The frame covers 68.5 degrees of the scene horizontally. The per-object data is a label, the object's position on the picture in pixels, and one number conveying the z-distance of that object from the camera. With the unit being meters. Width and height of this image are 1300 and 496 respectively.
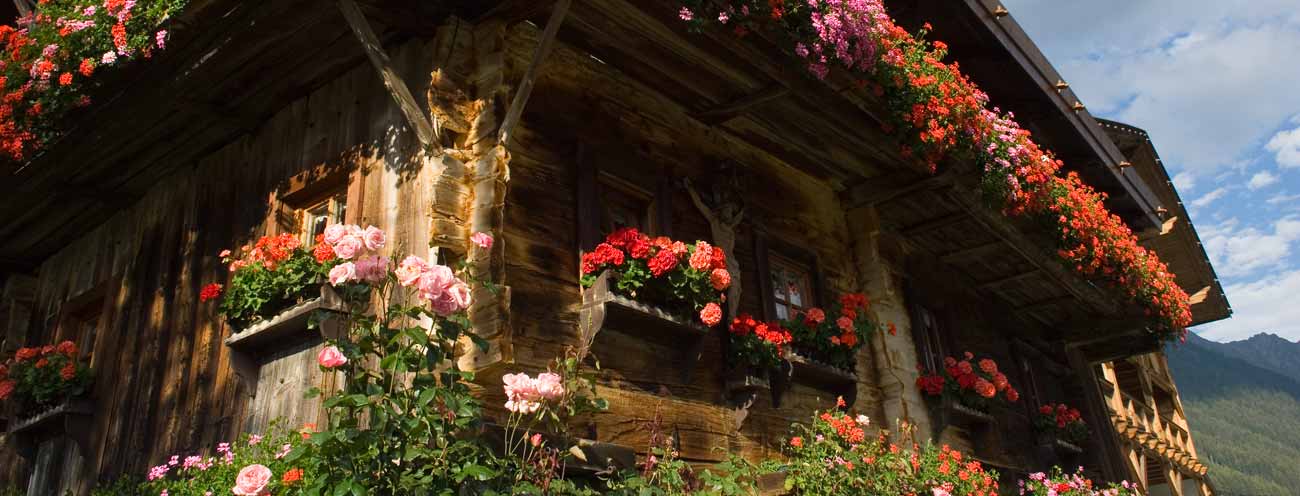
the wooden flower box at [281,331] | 5.08
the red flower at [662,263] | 5.69
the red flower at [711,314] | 5.88
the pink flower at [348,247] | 4.32
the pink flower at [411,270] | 4.30
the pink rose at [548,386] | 4.59
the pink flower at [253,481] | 3.88
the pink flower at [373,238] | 4.40
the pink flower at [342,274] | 4.30
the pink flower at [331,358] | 4.13
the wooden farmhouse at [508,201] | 5.64
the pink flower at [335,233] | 4.39
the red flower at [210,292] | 5.93
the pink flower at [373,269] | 4.37
